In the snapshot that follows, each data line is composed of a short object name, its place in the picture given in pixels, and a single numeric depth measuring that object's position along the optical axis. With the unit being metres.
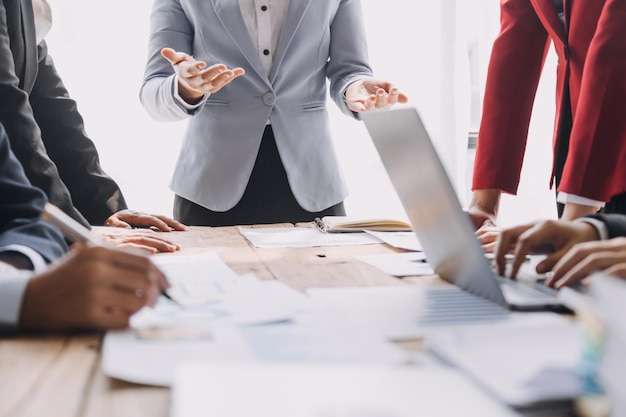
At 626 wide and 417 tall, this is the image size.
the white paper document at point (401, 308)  0.80
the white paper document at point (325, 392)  0.50
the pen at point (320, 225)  1.76
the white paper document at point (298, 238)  1.51
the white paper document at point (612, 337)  0.45
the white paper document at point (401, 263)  1.18
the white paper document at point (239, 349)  0.65
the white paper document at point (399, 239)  1.46
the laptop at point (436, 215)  0.92
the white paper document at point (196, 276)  0.95
